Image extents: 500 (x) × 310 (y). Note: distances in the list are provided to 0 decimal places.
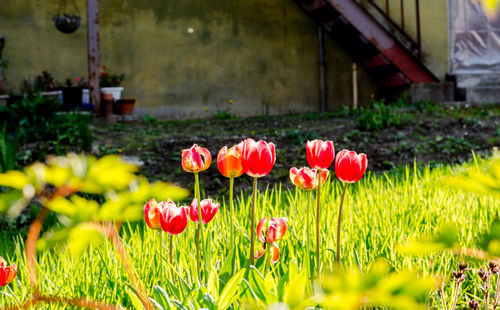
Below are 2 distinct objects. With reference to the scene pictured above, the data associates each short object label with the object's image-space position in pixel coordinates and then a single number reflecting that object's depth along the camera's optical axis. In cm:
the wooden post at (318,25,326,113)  1080
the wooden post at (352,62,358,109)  1099
